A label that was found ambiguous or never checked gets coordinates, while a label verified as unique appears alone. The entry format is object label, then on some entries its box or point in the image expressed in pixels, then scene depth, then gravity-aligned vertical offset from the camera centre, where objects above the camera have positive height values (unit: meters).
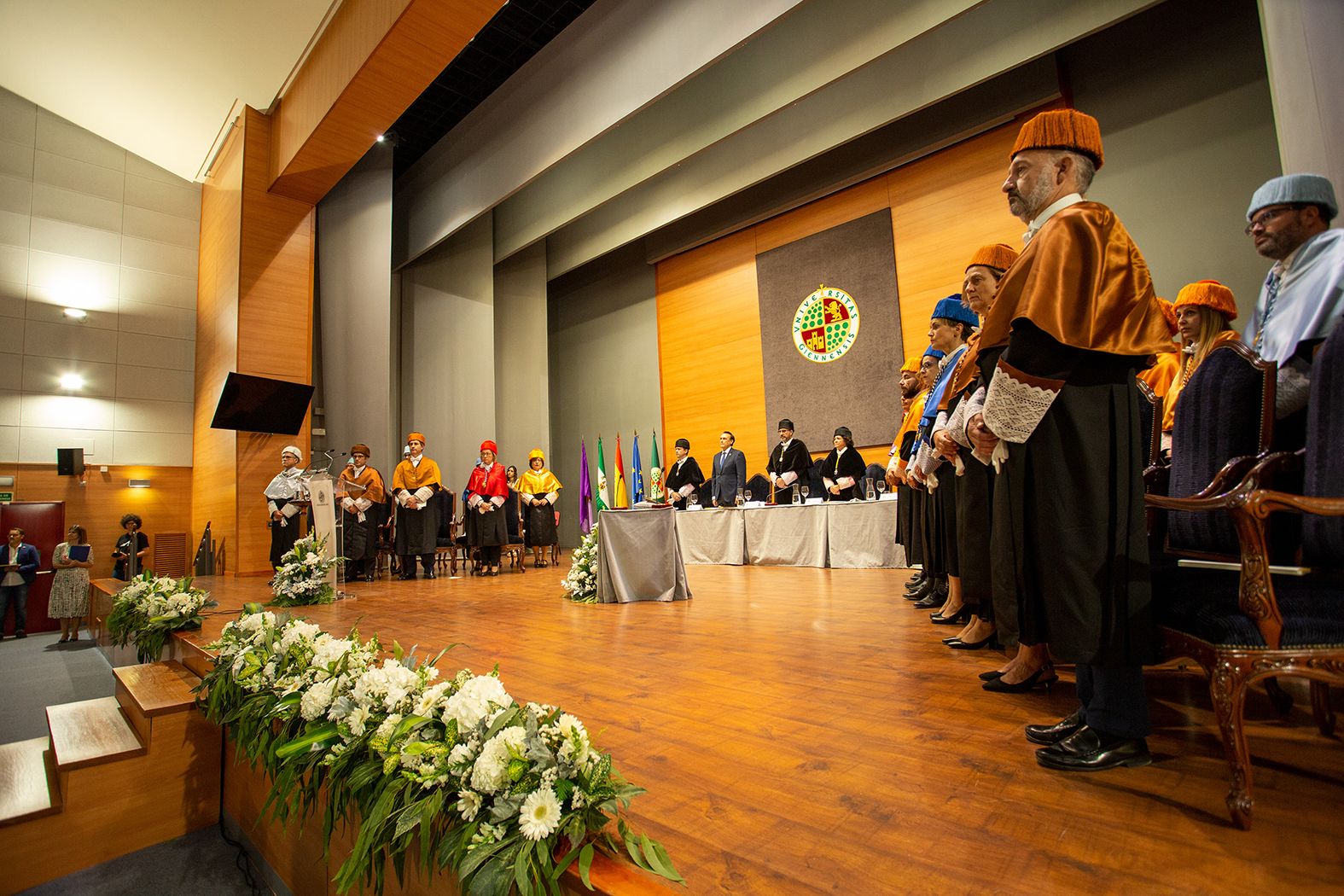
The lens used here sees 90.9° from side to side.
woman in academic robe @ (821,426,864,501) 6.33 +0.25
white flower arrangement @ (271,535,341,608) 5.03 -0.41
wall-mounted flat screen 7.38 +1.40
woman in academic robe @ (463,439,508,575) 7.13 +0.08
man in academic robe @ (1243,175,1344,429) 1.60 +0.50
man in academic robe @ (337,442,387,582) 6.65 +0.16
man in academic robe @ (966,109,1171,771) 1.35 +0.05
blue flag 9.93 +0.34
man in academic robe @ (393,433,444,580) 6.99 +0.09
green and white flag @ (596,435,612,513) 9.22 +0.31
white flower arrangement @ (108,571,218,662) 3.64 -0.44
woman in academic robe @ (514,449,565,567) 8.13 +0.19
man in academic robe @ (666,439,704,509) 8.14 +0.34
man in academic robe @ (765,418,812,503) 6.97 +0.35
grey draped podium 4.58 -0.35
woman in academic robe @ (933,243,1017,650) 2.03 +0.12
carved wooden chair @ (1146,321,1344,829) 1.18 -0.24
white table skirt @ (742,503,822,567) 6.14 -0.35
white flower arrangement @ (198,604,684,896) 1.03 -0.49
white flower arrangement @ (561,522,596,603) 4.68 -0.49
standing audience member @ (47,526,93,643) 6.78 -0.50
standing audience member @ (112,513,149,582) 7.44 -0.20
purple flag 10.10 +0.14
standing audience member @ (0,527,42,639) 6.96 -0.37
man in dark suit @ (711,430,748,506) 7.62 +0.33
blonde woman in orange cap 2.24 +0.55
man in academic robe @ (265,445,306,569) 6.34 +0.33
